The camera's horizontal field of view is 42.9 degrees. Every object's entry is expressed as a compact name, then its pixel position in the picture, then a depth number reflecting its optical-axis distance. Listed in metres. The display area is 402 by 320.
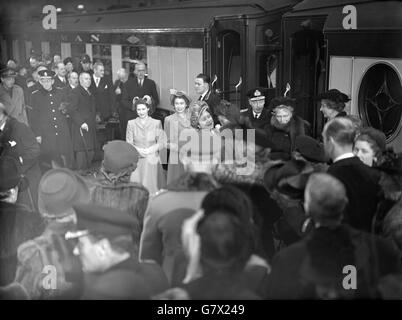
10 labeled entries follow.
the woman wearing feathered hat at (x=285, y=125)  3.68
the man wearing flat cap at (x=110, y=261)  1.83
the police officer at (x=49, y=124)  4.77
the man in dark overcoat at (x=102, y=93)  6.21
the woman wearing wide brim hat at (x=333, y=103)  3.78
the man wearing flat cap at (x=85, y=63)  7.67
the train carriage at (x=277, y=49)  4.34
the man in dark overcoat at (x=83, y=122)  5.41
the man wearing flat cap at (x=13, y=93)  5.12
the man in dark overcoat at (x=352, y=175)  2.37
